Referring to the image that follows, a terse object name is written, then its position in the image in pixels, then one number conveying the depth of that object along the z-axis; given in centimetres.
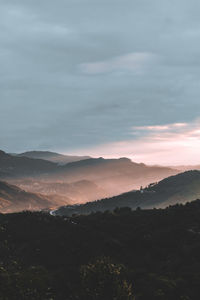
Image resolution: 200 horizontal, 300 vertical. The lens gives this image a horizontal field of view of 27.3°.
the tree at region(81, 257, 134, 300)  5756
